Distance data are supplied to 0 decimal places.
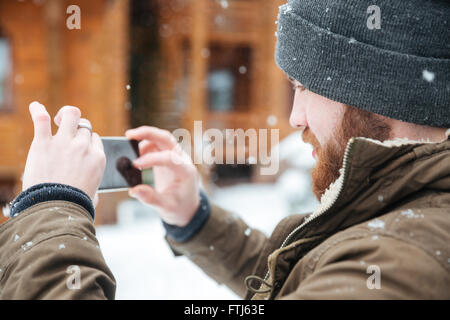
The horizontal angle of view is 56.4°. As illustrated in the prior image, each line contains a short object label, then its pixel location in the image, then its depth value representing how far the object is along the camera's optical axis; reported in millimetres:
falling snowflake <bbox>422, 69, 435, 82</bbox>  1252
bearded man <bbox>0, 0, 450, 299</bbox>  909
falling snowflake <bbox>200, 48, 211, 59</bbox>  9619
